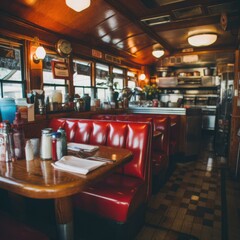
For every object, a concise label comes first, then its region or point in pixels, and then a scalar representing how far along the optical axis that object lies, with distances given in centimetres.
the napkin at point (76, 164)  123
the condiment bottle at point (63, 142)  153
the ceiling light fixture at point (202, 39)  516
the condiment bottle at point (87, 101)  403
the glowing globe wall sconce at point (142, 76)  837
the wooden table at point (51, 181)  105
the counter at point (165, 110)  454
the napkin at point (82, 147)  173
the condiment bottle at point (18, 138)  154
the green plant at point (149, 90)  680
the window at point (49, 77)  430
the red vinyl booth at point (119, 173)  177
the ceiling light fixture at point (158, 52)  620
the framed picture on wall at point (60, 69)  430
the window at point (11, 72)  352
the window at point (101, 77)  604
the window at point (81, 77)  514
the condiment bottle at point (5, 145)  146
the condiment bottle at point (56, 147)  149
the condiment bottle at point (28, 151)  148
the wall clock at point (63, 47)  431
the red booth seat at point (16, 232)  116
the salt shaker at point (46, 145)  149
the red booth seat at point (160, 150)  300
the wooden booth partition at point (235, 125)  361
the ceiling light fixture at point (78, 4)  281
